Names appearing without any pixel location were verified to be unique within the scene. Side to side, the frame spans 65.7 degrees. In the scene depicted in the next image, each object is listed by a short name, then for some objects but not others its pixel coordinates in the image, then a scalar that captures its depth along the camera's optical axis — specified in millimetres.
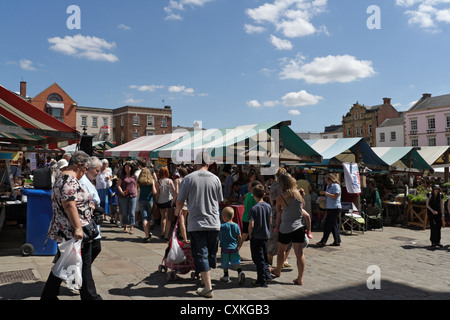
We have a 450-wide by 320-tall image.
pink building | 44000
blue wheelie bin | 6043
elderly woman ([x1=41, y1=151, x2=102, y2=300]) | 3535
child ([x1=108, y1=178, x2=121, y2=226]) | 10172
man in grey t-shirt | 4457
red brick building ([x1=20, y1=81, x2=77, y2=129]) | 50312
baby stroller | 4984
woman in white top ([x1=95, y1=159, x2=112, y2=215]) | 8734
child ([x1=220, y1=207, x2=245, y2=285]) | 5199
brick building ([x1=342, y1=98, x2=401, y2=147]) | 55969
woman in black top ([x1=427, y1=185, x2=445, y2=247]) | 8508
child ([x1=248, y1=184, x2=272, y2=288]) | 5039
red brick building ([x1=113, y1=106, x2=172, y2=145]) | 57438
